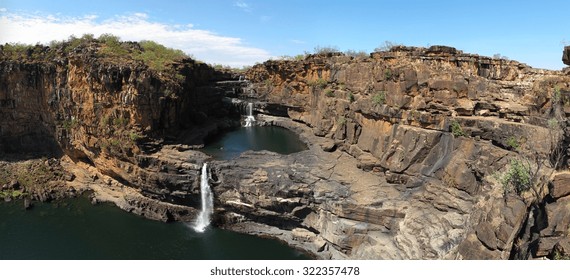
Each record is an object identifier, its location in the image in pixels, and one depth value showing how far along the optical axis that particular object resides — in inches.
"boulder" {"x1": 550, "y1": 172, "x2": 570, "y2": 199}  649.6
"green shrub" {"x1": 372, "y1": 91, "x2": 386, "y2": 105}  1222.9
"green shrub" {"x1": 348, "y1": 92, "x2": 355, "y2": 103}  1491.0
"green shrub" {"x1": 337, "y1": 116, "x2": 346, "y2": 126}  1489.7
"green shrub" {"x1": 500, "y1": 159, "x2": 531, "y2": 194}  679.7
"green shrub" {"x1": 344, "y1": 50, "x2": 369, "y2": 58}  1608.0
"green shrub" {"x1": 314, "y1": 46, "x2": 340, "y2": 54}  1936.3
